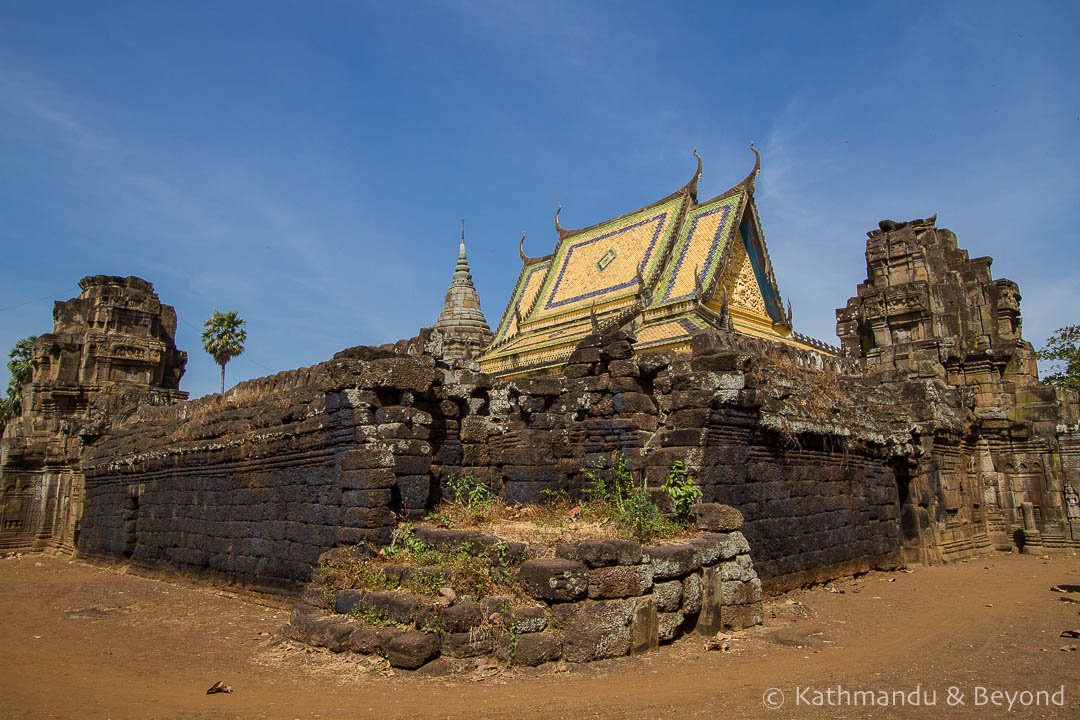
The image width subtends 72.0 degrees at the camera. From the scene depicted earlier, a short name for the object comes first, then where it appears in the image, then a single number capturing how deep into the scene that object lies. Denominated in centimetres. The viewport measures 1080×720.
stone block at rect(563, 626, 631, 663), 534
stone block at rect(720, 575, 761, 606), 646
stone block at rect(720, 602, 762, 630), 642
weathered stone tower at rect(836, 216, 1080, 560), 1286
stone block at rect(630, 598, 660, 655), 557
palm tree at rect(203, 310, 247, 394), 3650
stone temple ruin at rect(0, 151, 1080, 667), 643
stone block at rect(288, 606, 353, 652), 588
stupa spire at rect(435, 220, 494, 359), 3566
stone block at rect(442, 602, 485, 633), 538
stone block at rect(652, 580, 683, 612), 586
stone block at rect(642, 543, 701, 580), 589
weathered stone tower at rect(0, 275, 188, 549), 1773
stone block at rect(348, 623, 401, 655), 557
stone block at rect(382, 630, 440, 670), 528
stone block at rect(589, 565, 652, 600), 553
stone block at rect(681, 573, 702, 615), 607
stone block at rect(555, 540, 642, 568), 558
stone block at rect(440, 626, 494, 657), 532
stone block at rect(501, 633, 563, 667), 528
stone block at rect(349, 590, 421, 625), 563
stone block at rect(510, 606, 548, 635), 538
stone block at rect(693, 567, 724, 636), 622
